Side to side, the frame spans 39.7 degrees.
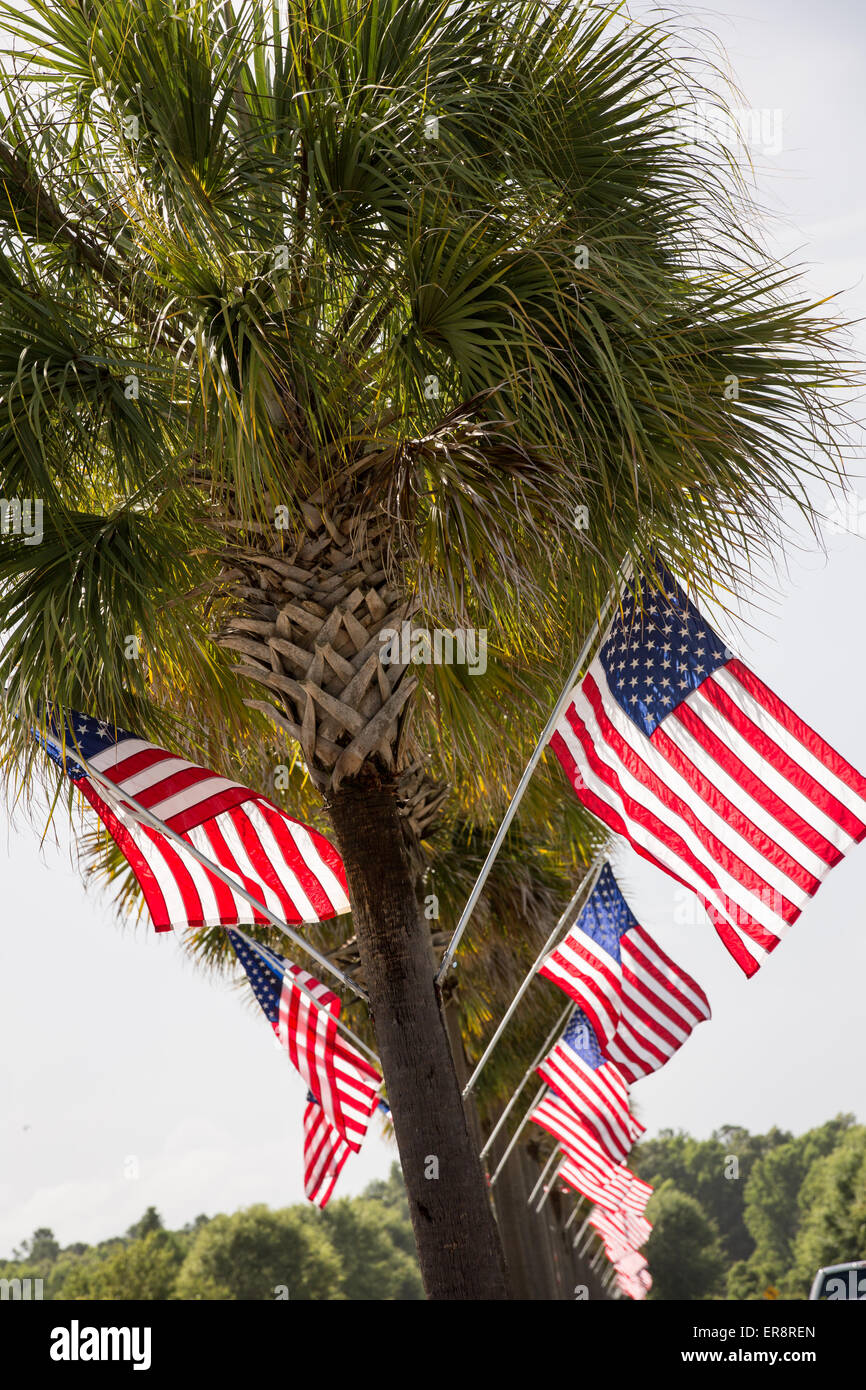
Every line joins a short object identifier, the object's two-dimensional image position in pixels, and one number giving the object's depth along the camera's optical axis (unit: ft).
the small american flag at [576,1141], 39.34
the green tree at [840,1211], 196.44
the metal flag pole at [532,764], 20.35
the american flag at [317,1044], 31.58
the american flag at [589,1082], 37.86
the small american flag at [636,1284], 79.56
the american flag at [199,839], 22.35
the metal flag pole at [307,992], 26.47
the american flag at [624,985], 31.42
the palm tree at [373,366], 18.43
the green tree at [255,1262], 212.23
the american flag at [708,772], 19.53
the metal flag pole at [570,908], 22.85
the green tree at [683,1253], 278.05
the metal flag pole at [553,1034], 51.03
